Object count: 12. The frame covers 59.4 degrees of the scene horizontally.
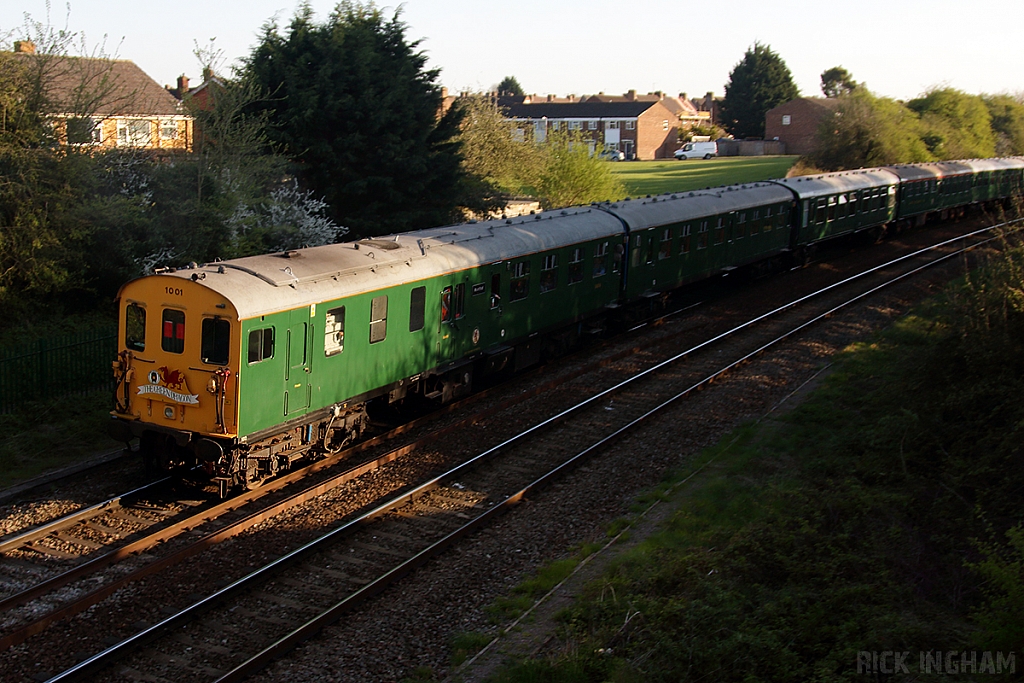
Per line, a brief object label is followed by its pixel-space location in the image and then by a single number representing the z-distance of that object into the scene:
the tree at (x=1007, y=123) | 77.62
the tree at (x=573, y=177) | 40.22
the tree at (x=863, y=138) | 60.00
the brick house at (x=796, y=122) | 94.81
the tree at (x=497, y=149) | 42.00
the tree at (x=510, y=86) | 153.12
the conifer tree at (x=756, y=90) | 108.44
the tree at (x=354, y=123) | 26.91
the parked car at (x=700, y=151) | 94.94
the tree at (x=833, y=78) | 131.25
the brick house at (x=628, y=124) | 99.81
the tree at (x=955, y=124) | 69.06
